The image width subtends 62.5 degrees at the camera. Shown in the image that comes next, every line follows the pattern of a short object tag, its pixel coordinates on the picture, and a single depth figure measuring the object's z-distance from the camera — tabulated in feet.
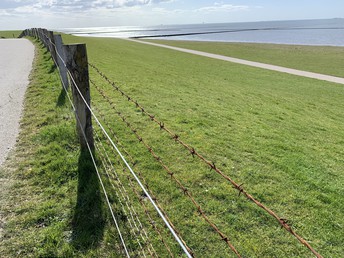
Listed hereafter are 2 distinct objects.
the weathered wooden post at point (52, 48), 32.07
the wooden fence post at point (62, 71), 23.47
